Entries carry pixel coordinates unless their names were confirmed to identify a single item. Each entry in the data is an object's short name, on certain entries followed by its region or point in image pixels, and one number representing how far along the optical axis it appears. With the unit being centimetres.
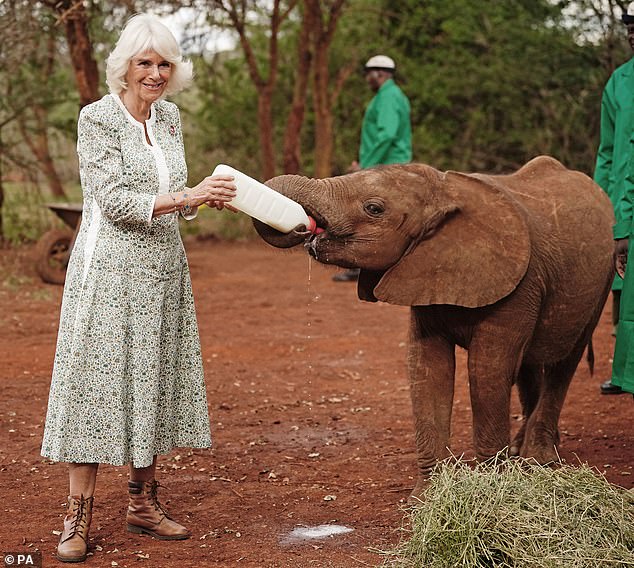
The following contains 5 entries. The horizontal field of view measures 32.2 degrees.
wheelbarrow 1300
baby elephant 501
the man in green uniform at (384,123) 1230
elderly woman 463
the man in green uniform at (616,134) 621
